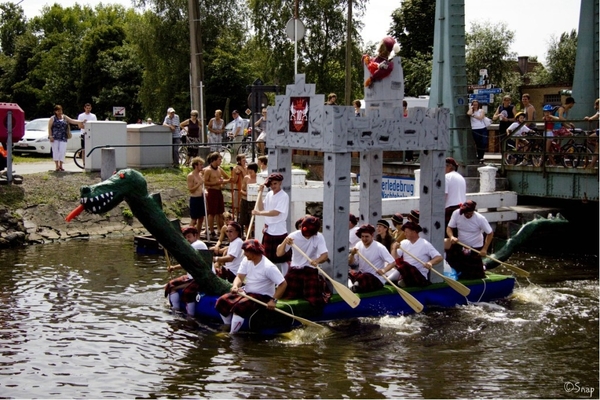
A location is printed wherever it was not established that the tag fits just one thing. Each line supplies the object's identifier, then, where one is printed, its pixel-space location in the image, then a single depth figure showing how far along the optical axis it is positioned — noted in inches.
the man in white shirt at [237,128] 1057.5
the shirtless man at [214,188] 705.6
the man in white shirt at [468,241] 542.6
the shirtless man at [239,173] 734.5
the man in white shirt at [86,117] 934.4
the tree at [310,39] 1622.8
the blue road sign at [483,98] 1310.3
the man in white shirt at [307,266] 472.1
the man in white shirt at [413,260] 508.4
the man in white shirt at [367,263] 499.8
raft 459.2
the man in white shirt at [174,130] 944.3
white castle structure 472.1
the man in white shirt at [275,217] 503.2
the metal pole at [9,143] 810.8
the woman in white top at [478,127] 842.2
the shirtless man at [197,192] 691.4
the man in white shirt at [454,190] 573.3
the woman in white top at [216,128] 981.2
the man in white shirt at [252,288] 452.1
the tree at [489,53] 1952.5
